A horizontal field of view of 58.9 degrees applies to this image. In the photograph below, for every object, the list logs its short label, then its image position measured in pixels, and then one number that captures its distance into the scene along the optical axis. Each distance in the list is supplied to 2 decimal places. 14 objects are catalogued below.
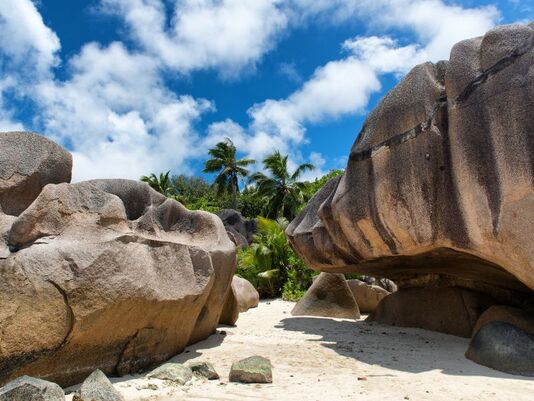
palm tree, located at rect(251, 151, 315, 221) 28.47
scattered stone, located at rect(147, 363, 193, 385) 4.55
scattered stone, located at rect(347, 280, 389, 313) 12.41
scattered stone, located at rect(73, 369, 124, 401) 3.69
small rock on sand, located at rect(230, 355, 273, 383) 4.64
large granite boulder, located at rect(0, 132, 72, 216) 5.30
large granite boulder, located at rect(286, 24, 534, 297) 5.28
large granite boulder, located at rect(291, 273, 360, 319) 10.80
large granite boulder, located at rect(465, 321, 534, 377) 5.15
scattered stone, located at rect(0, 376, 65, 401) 3.29
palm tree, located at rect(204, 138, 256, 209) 33.75
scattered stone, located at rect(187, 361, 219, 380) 4.78
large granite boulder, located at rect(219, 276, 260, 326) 8.77
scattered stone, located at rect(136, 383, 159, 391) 4.33
